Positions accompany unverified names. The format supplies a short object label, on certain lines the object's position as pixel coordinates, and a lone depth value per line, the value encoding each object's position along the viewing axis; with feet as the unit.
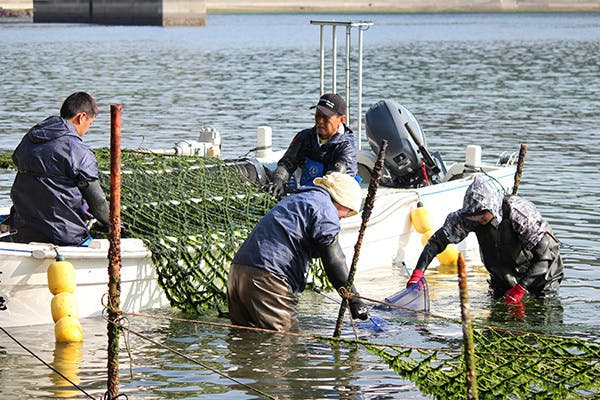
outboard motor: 72.96
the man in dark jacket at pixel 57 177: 49.88
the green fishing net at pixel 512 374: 39.23
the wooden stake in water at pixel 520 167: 64.15
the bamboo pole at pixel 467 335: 29.53
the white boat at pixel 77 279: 49.63
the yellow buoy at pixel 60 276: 48.46
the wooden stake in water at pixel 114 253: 37.27
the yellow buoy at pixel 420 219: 67.80
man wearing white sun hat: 43.04
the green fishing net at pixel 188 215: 55.25
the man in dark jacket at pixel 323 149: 57.56
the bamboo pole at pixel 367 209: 47.67
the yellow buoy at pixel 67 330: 48.96
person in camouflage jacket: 53.36
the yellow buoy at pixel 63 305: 48.54
